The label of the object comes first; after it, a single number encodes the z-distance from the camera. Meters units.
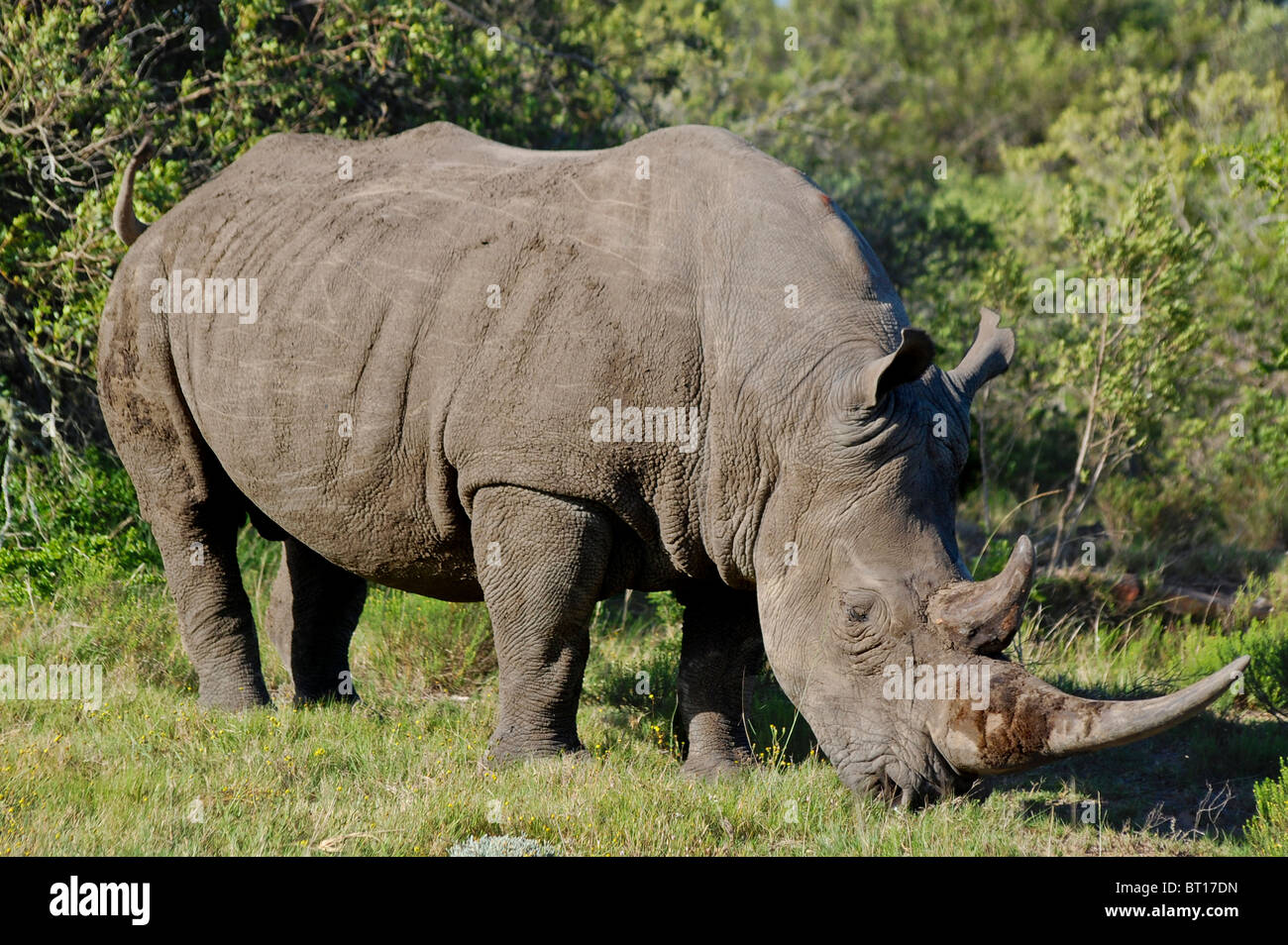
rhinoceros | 9.57
